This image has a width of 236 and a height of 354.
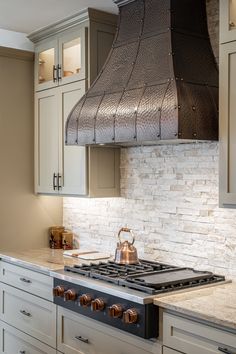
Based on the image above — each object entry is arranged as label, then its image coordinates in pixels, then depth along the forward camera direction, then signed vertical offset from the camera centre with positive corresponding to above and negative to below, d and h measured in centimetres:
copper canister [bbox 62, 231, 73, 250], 418 -54
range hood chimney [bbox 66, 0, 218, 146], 274 +58
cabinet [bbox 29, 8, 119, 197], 362 +63
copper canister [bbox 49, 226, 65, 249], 420 -51
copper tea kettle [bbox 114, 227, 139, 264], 329 -51
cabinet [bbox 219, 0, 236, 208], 260 +39
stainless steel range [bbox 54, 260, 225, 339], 254 -62
